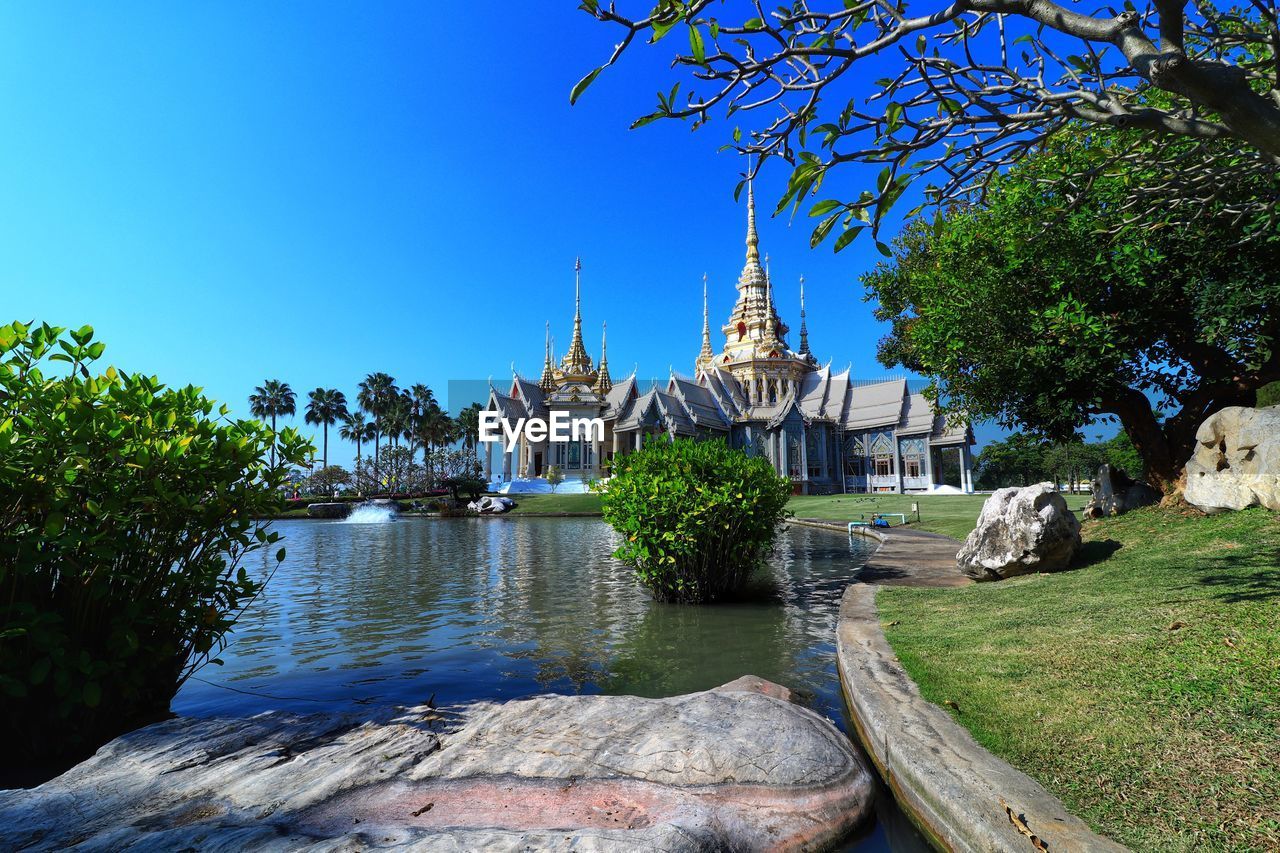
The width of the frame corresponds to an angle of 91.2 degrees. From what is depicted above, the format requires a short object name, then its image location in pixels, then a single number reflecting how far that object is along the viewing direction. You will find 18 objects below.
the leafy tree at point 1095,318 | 9.92
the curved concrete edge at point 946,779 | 2.60
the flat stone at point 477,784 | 2.54
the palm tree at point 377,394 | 70.44
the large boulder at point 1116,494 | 12.63
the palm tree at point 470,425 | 72.56
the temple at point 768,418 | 48.59
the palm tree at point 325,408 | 71.44
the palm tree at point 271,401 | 69.44
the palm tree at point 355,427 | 73.44
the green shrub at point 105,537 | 3.47
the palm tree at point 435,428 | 69.62
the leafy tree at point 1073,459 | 60.22
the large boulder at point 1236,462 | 8.77
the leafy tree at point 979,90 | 2.74
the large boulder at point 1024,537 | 8.85
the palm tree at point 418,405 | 69.44
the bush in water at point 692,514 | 8.43
